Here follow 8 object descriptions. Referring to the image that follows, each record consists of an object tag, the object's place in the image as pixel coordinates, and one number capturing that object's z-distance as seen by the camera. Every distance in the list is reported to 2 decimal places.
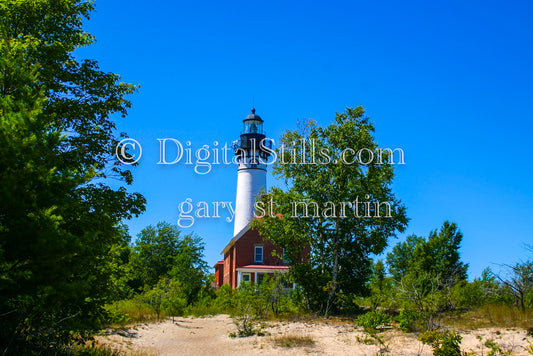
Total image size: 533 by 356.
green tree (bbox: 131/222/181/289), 44.84
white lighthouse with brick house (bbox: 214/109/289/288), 41.84
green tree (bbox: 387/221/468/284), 38.50
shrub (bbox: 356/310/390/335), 16.43
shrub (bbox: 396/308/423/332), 16.75
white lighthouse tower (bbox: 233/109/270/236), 46.06
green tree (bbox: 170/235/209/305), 32.71
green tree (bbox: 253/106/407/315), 24.70
